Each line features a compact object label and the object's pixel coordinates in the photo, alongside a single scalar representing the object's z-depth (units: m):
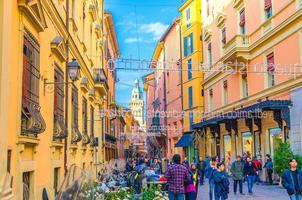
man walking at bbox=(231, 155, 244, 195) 17.73
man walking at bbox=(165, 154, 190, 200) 10.20
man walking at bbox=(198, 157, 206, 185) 25.27
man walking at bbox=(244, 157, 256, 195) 18.36
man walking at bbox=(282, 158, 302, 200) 10.05
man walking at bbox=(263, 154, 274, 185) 21.39
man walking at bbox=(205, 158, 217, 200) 15.14
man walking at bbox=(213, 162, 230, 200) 13.24
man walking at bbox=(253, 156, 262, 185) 20.53
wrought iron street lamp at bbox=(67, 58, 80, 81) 12.07
